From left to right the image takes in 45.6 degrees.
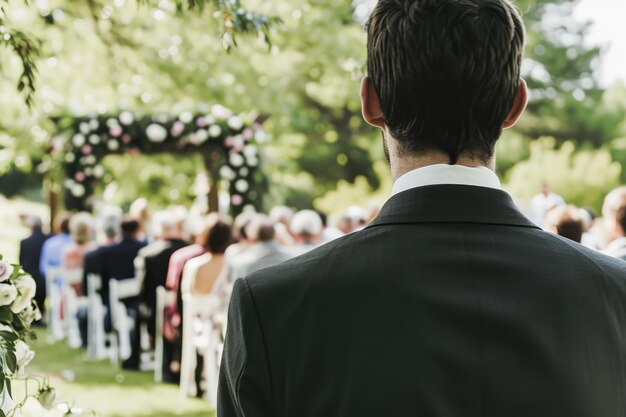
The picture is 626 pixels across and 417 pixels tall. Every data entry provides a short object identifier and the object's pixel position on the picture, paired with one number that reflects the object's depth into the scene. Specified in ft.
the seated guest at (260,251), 22.56
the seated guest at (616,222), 17.37
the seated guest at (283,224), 29.28
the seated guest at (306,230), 24.45
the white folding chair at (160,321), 28.94
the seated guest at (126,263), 31.01
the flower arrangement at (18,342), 7.98
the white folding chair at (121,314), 31.63
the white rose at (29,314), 8.88
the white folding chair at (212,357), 26.21
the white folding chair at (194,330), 25.54
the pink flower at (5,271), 8.35
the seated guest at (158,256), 28.81
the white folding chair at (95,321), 32.45
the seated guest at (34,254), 42.04
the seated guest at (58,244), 37.29
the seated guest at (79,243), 34.04
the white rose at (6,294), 8.27
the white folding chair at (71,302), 34.96
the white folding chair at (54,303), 38.09
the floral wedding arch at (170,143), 42.60
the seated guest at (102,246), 31.32
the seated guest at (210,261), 24.88
